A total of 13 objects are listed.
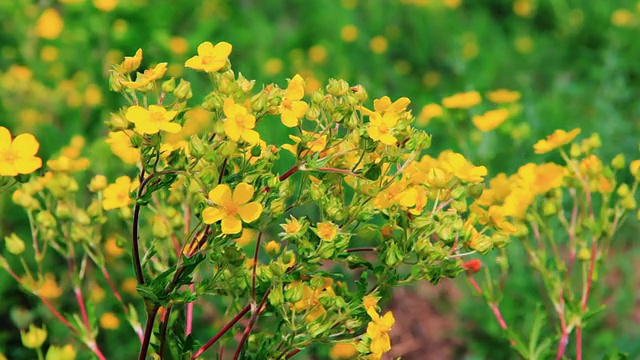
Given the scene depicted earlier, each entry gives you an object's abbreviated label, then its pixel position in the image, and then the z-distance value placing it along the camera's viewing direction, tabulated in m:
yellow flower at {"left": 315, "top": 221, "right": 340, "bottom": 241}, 0.68
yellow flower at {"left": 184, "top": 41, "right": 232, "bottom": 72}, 0.69
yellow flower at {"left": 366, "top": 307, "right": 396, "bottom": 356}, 0.69
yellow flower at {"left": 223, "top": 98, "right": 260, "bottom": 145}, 0.67
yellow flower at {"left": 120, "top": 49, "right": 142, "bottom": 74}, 0.69
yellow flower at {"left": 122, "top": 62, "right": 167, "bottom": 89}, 0.68
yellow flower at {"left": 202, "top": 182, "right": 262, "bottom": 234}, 0.67
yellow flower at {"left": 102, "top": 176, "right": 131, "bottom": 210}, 0.75
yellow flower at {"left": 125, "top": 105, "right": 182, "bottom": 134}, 0.67
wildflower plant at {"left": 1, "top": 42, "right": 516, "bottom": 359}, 0.68
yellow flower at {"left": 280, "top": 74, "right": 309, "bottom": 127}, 0.69
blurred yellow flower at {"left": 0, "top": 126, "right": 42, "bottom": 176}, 0.70
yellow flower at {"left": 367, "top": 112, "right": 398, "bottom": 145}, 0.68
